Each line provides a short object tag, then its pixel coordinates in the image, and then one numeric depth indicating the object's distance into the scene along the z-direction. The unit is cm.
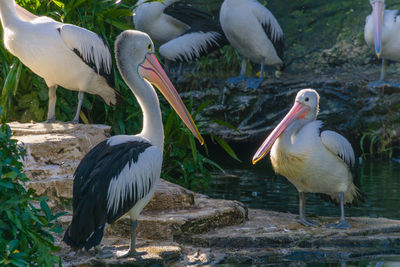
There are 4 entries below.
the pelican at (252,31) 1881
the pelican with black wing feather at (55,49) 1201
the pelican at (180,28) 1928
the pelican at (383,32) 1902
